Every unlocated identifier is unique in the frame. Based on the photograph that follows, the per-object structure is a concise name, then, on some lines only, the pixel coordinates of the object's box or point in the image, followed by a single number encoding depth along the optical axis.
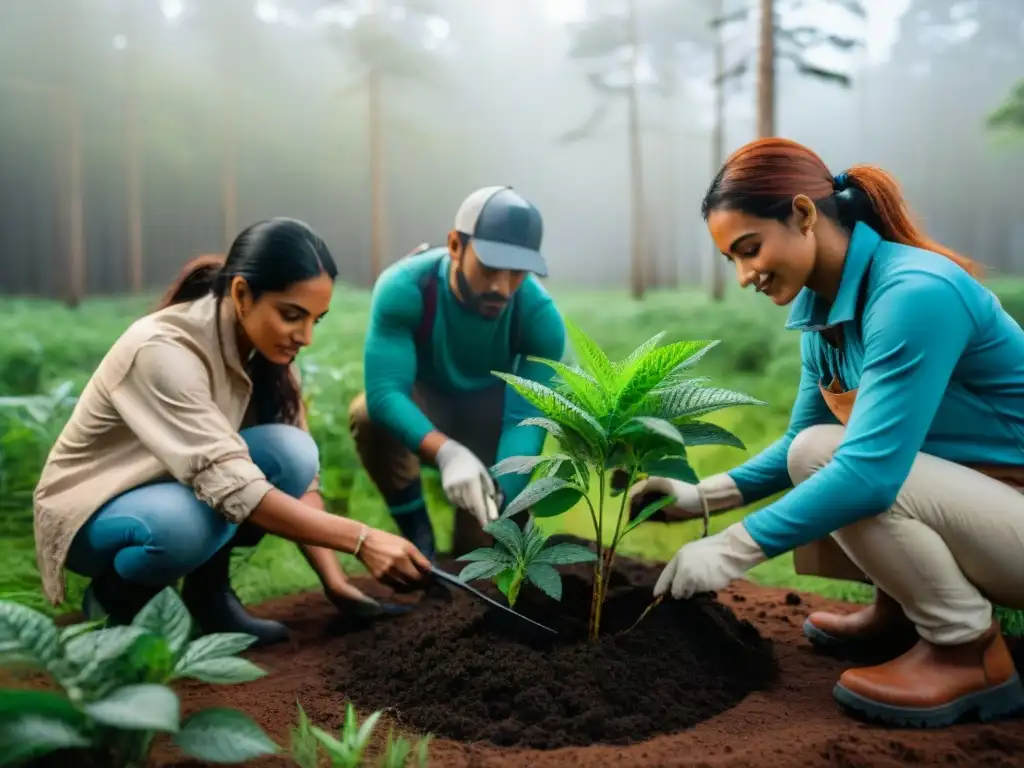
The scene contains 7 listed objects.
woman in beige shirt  1.61
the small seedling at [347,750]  1.08
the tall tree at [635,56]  4.92
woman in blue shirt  1.35
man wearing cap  2.11
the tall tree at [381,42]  5.31
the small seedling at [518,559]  1.51
